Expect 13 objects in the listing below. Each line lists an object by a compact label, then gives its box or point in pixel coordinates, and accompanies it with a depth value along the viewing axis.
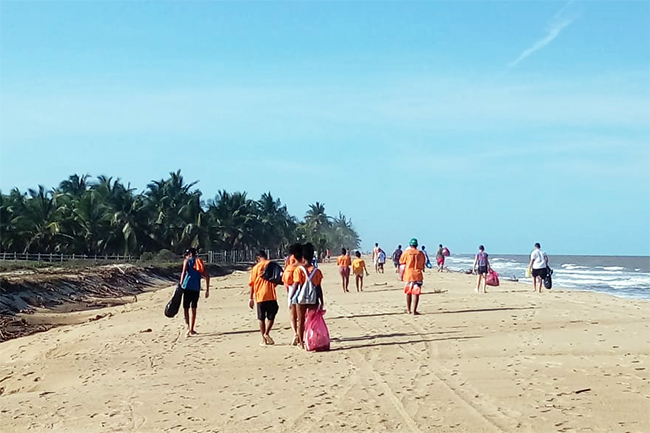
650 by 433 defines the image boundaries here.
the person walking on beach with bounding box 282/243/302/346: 10.34
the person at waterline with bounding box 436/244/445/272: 40.14
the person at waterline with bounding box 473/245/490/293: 20.84
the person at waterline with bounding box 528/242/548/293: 20.53
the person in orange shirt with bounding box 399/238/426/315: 13.60
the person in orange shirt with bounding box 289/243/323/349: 10.15
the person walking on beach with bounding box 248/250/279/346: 10.84
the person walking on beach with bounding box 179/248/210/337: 12.18
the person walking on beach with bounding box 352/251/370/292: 23.45
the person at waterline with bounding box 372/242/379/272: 38.33
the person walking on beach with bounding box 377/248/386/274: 37.91
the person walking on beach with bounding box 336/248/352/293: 23.17
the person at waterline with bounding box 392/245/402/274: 34.26
